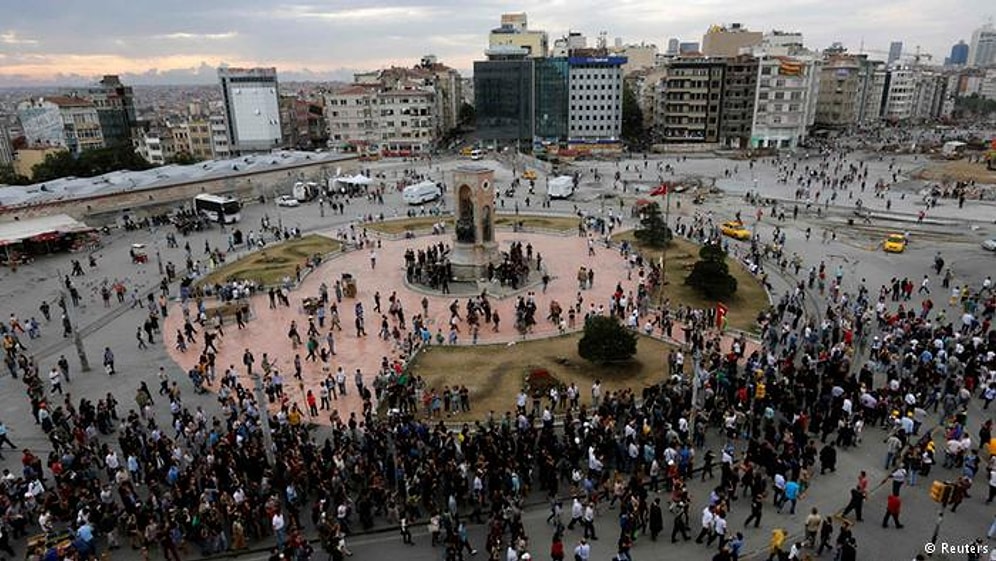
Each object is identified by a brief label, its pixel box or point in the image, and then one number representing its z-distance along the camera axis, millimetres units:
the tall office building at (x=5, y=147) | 122375
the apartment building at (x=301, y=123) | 112250
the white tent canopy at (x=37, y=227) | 40156
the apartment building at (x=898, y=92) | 141500
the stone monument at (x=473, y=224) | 33219
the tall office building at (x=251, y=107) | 101250
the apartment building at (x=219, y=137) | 103812
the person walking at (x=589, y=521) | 14656
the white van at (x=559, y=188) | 57219
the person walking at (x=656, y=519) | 14578
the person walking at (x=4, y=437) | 18933
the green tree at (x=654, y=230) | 39625
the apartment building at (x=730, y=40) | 116938
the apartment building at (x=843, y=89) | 122438
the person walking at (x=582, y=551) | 13368
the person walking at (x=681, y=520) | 14648
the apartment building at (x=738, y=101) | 92000
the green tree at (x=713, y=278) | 30594
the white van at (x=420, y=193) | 55000
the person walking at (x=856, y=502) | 14870
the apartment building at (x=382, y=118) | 96938
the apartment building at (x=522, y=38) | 118375
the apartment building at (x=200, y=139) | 107062
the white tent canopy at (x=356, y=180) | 60844
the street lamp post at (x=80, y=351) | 24562
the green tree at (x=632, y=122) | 110394
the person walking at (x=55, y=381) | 22688
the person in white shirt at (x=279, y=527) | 14617
